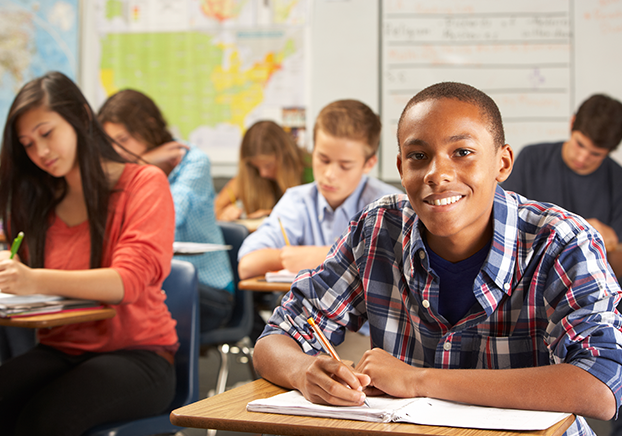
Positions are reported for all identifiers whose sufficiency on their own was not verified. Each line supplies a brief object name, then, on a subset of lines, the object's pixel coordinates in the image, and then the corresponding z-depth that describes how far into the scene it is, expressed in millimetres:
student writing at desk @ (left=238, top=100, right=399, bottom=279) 2252
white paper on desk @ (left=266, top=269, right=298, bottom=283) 1986
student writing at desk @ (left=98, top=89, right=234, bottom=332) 2654
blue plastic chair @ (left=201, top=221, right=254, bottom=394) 2484
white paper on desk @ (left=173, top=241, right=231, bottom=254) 2154
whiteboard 4215
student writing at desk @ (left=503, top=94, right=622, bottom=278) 3121
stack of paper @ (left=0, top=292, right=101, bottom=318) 1354
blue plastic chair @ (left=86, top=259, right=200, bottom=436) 1471
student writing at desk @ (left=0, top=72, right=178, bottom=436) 1419
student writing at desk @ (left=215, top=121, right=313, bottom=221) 3676
